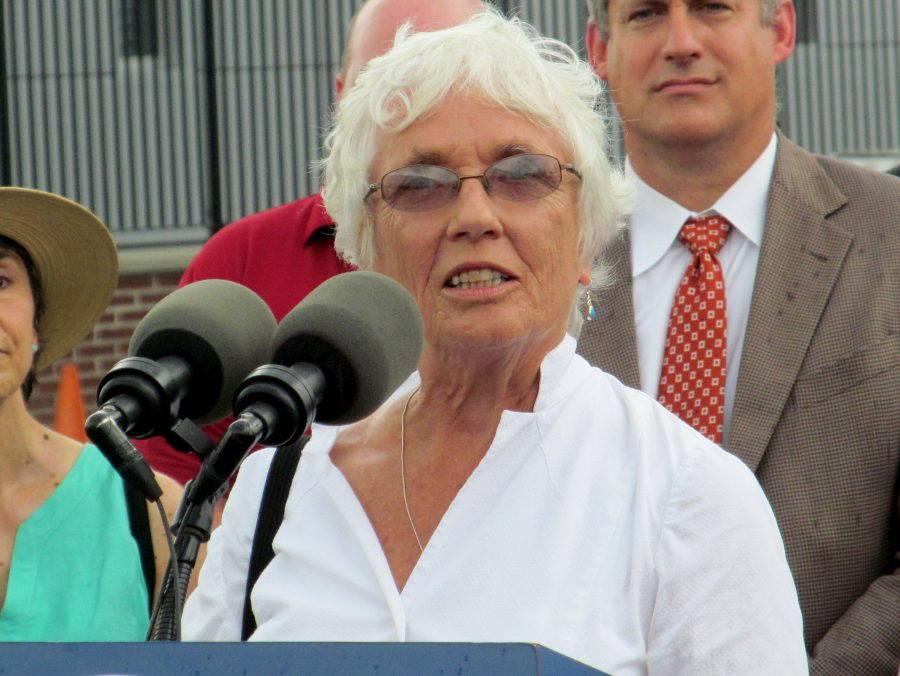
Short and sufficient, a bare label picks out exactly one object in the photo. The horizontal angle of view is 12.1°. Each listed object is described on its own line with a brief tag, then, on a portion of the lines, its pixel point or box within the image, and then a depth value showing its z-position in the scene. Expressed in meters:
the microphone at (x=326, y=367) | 2.27
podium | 2.20
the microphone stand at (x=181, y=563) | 2.28
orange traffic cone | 8.65
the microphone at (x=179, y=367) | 2.29
